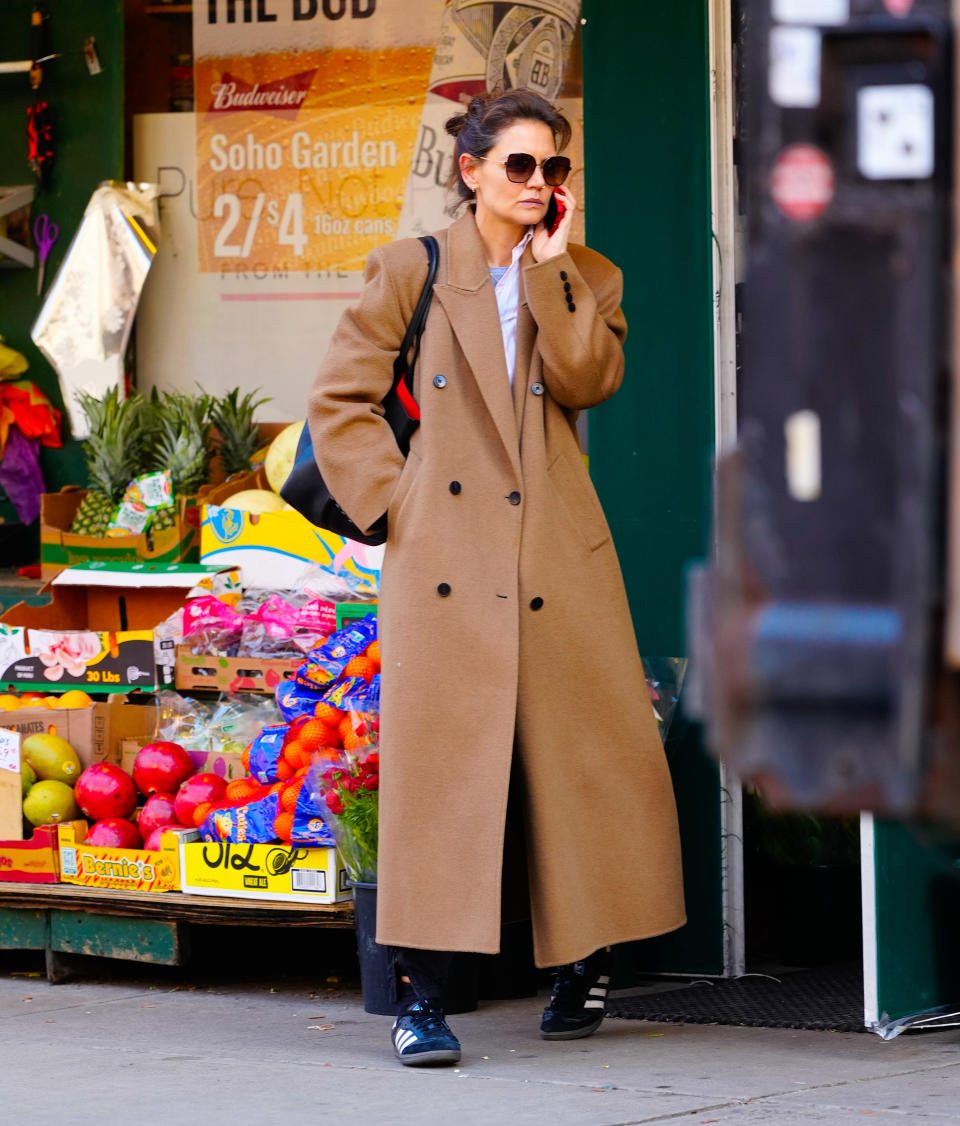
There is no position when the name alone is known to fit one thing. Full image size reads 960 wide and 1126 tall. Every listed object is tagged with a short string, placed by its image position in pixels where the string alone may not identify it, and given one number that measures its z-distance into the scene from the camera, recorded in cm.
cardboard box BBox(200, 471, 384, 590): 1148
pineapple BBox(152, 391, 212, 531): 1259
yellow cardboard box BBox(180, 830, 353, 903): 914
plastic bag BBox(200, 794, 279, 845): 925
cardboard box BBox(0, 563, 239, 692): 1125
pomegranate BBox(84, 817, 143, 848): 998
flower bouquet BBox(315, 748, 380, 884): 870
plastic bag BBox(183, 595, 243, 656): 1105
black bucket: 880
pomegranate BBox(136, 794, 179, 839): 993
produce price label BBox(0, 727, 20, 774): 997
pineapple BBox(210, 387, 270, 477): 1298
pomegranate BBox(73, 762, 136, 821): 1016
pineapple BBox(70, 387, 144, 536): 1272
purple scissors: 1396
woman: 775
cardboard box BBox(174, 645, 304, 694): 1060
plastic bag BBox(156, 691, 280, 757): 1045
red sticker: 235
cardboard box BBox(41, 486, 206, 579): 1222
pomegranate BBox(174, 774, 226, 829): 984
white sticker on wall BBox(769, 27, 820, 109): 236
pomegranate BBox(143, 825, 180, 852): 976
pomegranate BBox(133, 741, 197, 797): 1020
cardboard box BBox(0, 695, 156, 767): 1065
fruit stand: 932
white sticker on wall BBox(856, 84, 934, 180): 232
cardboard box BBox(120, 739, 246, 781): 1020
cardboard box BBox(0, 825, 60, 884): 996
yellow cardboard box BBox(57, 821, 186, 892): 965
